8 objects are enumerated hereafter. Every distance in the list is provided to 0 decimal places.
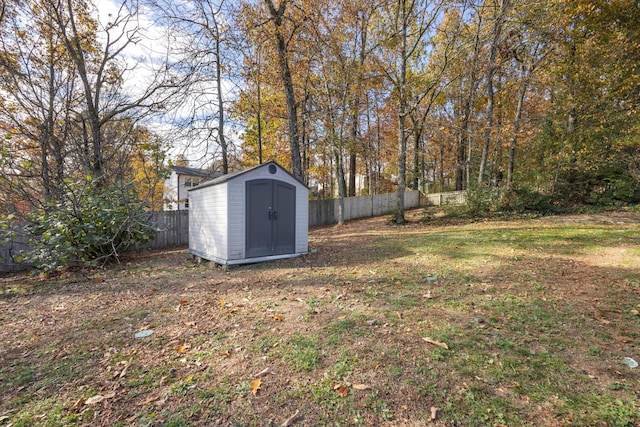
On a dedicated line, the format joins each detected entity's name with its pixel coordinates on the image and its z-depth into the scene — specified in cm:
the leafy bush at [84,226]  550
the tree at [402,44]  1042
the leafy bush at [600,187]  1000
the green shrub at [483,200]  1078
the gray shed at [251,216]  577
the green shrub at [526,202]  1043
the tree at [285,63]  862
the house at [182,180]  2315
